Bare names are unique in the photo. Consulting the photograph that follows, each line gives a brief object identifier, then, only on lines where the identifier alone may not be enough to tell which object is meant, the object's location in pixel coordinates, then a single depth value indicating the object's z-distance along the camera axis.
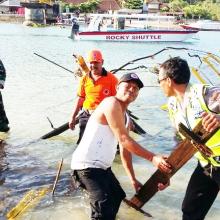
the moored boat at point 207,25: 82.19
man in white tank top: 4.04
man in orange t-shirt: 7.49
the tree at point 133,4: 97.25
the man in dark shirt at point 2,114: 8.67
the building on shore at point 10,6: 101.88
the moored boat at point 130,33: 47.03
